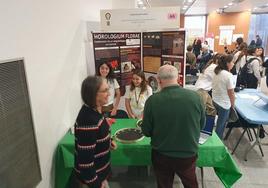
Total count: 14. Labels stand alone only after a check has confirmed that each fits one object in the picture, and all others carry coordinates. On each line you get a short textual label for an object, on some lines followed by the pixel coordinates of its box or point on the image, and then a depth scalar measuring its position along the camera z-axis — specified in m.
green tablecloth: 2.08
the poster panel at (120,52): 3.25
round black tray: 2.13
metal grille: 1.28
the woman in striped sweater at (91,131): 1.40
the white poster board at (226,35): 12.39
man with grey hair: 1.63
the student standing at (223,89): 3.13
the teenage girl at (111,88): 2.99
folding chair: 3.27
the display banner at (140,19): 3.28
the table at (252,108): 2.80
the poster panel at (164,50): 3.19
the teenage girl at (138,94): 2.69
